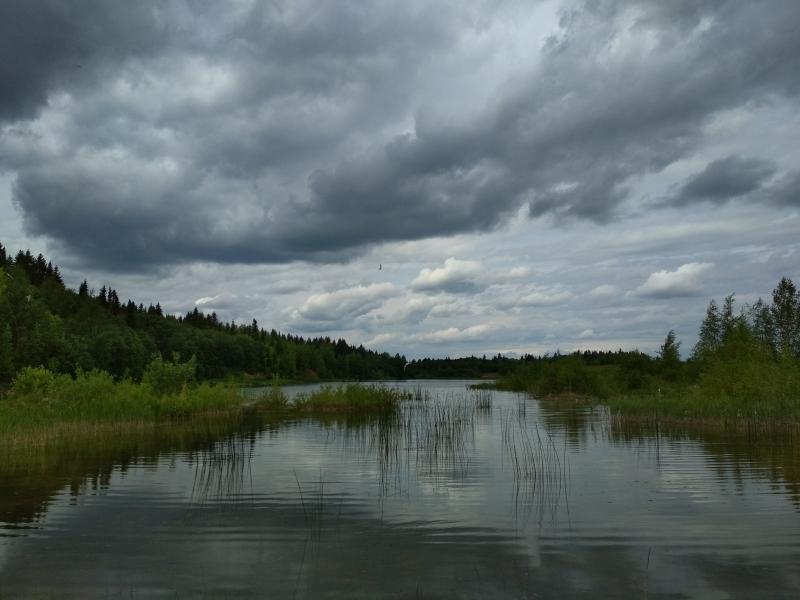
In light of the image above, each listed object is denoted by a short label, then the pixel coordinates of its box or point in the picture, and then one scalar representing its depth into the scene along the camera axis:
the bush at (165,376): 44.09
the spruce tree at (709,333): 70.13
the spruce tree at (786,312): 99.75
